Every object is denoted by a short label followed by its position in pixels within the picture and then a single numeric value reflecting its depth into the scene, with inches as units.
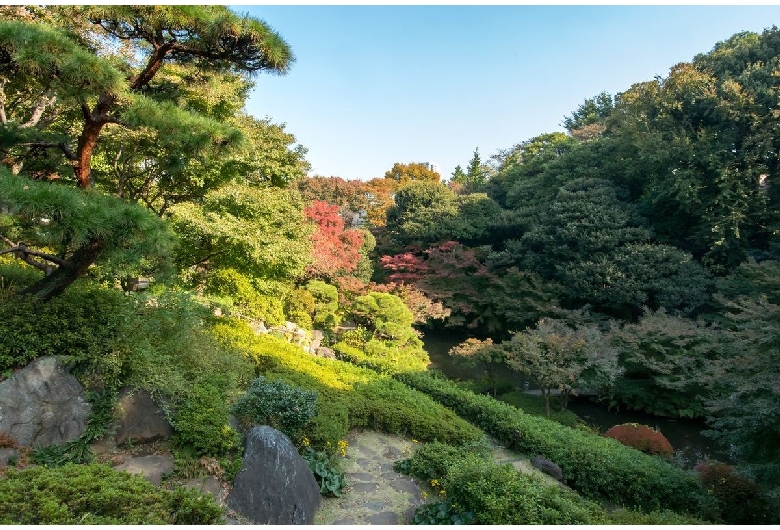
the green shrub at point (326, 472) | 184.7
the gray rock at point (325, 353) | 434.7
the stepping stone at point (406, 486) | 195.3
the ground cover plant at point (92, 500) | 110.8
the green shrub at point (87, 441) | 155.0
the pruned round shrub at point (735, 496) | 226.7
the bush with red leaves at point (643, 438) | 322.2
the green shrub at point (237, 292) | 335.3
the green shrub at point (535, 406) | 398.3
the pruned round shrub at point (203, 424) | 169.6
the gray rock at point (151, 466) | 159.3
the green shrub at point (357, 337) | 473.1
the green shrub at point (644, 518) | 165.6
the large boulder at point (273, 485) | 156.3
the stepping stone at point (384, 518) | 171.2
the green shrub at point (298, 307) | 490.0
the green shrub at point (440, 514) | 156.7
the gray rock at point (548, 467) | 245.6
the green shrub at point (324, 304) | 503.5
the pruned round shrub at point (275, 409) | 198.5
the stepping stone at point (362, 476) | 202.6
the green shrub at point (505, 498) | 148.4
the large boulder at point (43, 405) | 156.8
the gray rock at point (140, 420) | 174.7
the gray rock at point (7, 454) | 148.8
